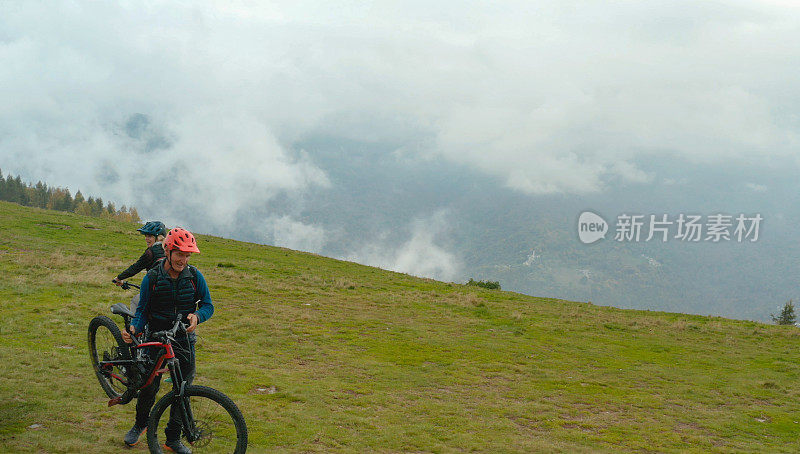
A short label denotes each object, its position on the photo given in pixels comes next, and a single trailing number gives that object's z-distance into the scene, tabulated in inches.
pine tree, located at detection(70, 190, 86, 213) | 4716.0
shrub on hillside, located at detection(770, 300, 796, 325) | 2593.0
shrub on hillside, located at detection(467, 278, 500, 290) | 2000.1
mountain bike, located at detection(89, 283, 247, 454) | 262.4
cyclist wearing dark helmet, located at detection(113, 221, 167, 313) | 366.9
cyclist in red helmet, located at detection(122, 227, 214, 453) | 277.7
